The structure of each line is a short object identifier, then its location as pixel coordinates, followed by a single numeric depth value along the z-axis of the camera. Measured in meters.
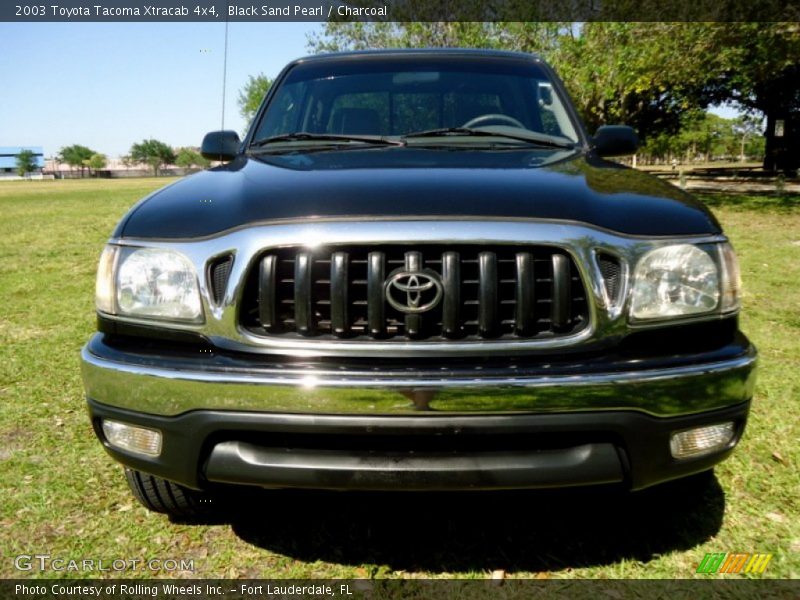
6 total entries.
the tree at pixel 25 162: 131.25
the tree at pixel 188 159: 135.46
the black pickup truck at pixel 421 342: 1.85
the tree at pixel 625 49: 14.55
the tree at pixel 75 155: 138.38
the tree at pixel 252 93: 57.69
